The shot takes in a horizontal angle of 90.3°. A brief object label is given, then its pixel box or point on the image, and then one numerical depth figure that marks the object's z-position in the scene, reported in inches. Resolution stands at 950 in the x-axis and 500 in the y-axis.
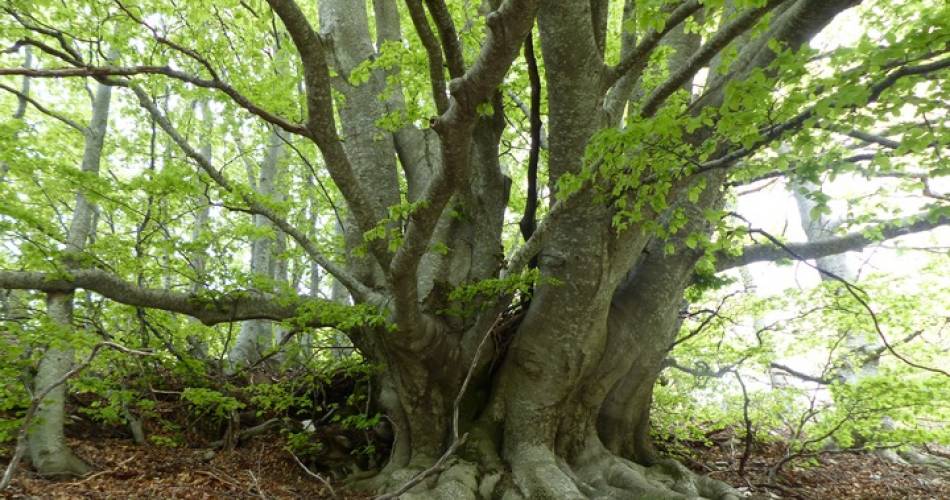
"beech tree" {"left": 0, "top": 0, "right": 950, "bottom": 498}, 108.3
